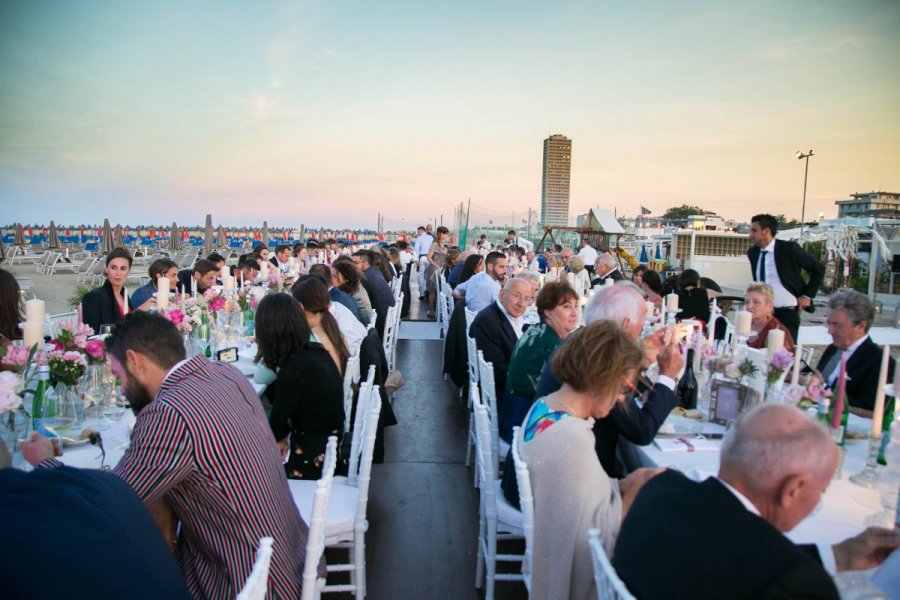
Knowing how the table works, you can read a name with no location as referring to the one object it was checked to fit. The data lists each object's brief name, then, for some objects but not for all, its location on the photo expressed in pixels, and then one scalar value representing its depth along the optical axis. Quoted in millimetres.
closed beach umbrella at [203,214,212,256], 17875
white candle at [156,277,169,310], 3778
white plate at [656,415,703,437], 2422
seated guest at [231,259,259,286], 6989
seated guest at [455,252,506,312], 5934
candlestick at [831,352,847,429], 2230
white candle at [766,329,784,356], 2645
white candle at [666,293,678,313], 4730
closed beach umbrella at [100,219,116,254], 18234
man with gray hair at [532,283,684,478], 2158
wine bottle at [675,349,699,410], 2869
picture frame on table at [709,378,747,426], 2539
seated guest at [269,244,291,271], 10320
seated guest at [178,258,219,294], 5742
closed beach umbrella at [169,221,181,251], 23925
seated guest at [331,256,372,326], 5316
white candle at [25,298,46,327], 2660
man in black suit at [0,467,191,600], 873
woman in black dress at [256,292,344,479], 2494
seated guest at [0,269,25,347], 3373
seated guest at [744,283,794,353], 3895
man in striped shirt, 1365
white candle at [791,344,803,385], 2395
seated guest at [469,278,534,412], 3895
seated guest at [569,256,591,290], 7990
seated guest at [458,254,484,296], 7254
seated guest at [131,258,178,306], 5008
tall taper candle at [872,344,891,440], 2086
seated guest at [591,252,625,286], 7750
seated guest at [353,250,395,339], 6691
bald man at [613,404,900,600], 999
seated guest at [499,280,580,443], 2820
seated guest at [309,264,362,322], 4801
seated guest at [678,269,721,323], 5648
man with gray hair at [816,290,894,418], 2977
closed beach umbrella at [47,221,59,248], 22750
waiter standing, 5105
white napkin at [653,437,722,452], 2242
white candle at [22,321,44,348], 2574
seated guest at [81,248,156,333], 4473
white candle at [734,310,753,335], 3249
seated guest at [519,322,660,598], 1563
